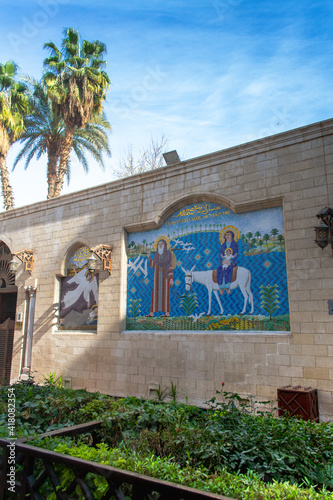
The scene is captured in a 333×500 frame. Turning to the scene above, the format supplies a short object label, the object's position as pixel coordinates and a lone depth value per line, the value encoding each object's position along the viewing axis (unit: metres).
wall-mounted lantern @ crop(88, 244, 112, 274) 10.40
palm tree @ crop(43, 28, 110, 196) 16.50
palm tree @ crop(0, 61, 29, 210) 16.88
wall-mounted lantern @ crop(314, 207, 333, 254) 7.14
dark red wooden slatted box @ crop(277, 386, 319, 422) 6.63
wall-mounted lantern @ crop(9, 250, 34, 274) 12.71
